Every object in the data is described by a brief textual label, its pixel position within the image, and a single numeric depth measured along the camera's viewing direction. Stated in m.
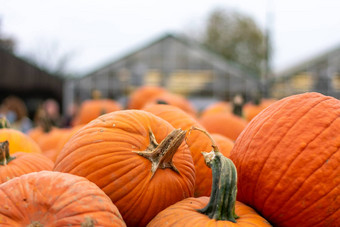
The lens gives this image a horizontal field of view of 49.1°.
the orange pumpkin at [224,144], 2.33
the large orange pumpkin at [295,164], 1.51
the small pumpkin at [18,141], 2.53
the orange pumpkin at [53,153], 2.79
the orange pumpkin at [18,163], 1.88
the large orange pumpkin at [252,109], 5.05
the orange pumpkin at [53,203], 1.22
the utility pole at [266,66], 13.58
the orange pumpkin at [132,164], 1.55
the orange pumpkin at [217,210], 1.37
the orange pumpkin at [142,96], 5.38
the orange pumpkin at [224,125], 3.34
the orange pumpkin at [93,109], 5.27
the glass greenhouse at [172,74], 16.61
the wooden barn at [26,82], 15.50
